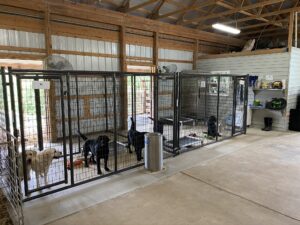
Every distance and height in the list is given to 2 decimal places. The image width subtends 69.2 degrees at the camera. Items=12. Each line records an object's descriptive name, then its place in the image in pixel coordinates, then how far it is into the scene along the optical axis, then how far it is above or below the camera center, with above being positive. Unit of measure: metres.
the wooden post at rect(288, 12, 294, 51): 7.02 +1.95
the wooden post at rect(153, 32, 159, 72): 8.12 +1.56
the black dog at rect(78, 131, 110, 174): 3.76 -1.02
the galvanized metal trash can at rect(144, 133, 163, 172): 3.96 -1.11
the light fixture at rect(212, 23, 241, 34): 6.79 +2.00
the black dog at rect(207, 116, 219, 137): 6.27 -1.04
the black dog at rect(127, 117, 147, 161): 4.41 -1.05
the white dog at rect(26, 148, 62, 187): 3.18 -1.03
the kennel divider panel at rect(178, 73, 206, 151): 5.76 -0.90
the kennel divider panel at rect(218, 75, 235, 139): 7.61 -0.58
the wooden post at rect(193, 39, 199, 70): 9.72 +1.62
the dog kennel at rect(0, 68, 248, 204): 3.01 -0.63
